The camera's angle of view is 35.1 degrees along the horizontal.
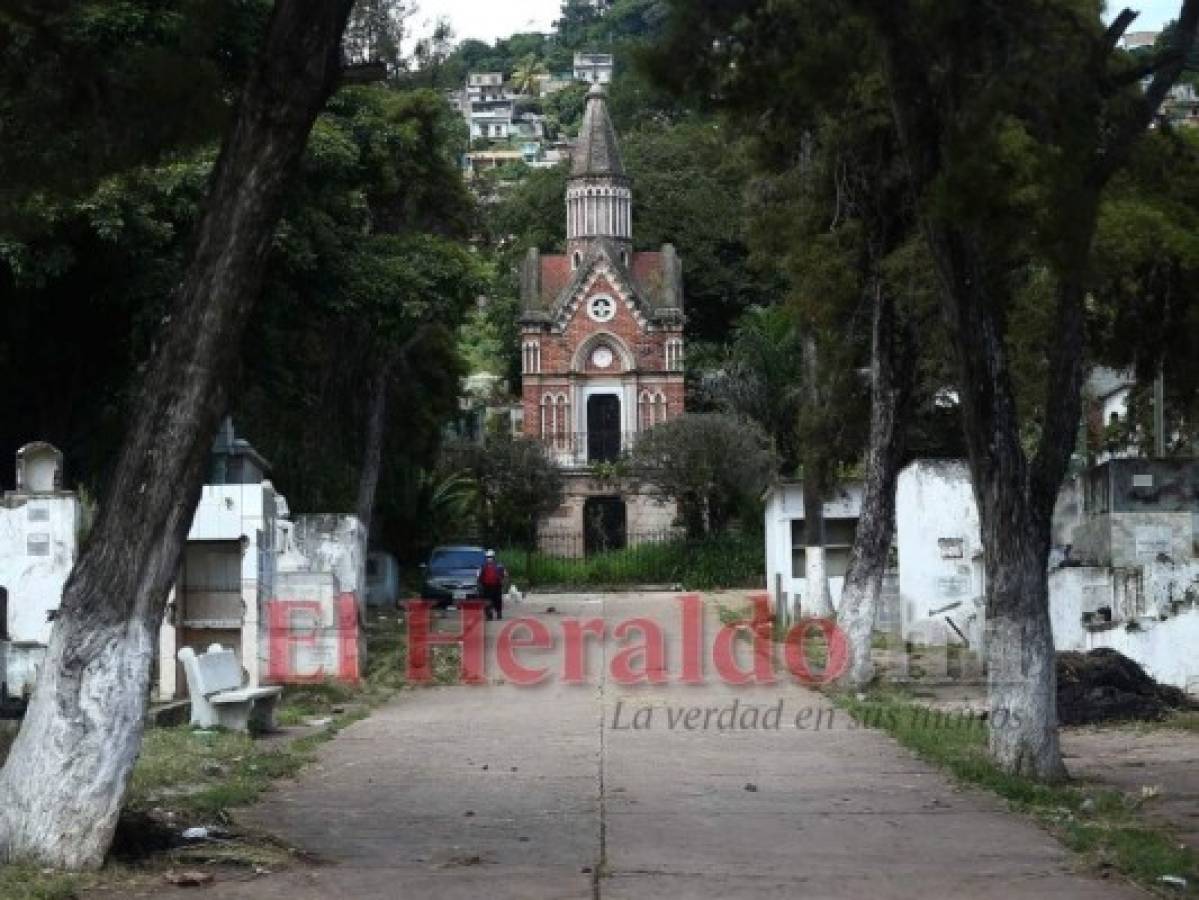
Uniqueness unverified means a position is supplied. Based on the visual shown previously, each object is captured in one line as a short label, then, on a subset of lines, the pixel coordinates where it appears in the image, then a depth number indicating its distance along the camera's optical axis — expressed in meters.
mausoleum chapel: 69.19
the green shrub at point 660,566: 53.22
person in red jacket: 38.22
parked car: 40.81
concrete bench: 16.47
